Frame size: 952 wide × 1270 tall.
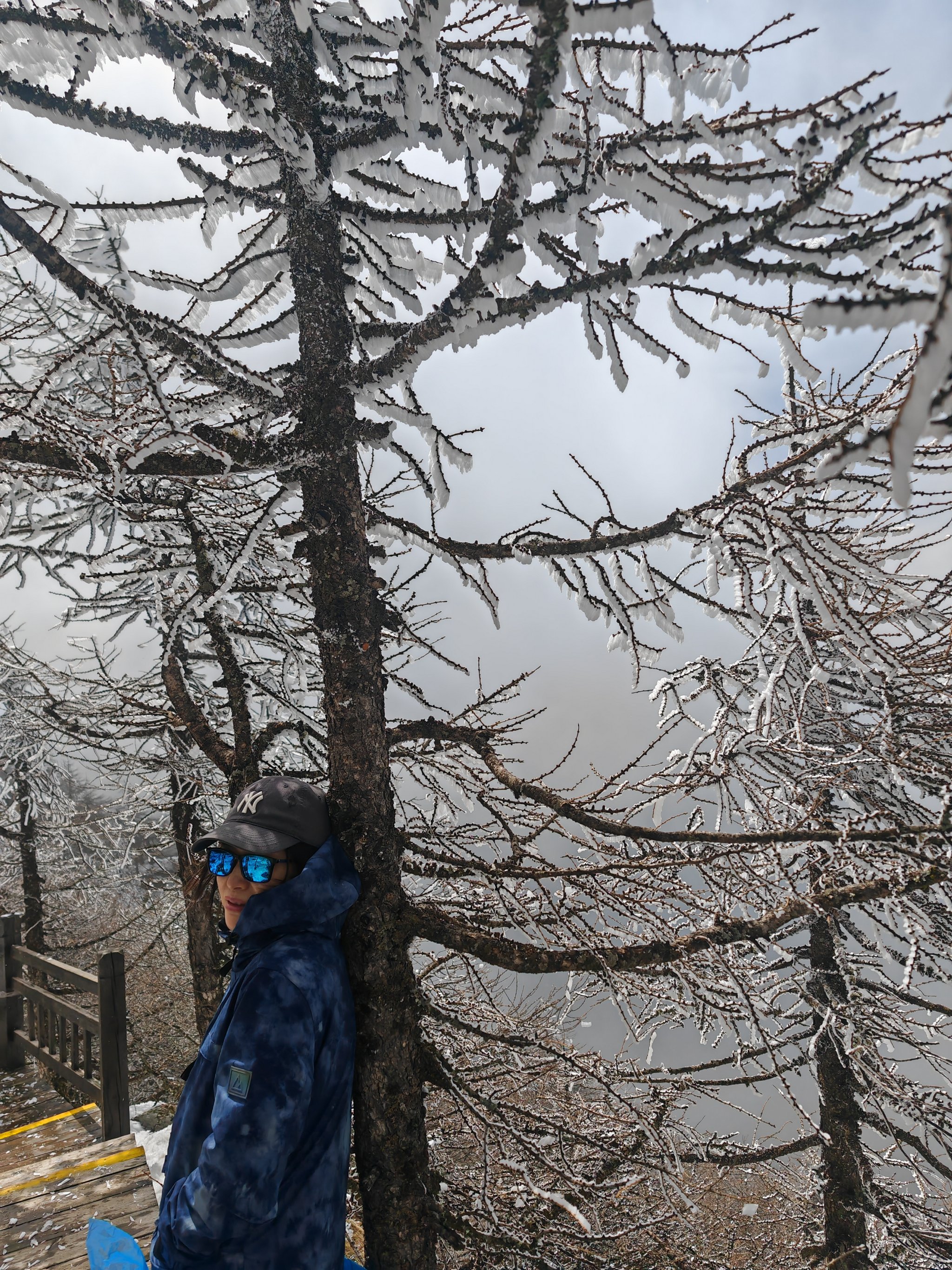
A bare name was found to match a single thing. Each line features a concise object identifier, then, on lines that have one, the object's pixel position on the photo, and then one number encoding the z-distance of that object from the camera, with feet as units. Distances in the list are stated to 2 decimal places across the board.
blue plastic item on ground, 7.95
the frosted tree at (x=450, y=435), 7.30
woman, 6.27
